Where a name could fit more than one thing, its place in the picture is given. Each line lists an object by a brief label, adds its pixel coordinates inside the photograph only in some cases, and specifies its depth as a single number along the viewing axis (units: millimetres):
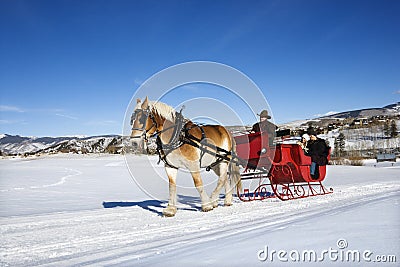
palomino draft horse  5956
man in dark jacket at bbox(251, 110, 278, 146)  8006
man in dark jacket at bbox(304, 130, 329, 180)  8594
